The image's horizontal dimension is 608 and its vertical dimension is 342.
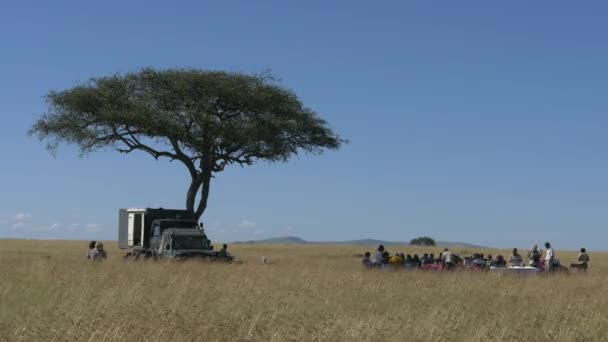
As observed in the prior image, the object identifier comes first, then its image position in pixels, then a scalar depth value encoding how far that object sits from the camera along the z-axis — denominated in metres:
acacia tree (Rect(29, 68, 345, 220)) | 45.91
